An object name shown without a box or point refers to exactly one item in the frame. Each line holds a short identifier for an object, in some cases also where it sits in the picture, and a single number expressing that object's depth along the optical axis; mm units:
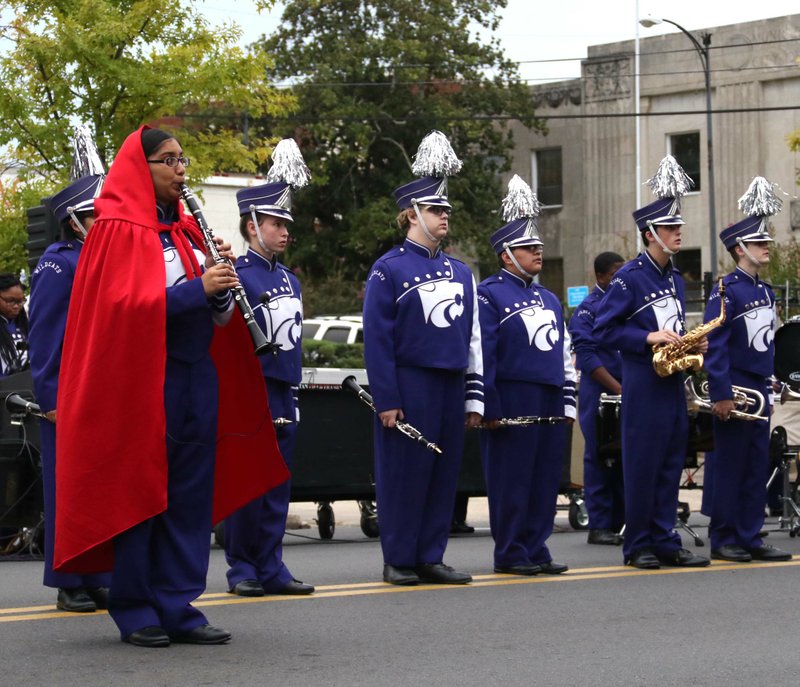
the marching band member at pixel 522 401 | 10438
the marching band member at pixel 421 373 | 9688
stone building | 42594
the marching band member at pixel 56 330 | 8430
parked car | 31375
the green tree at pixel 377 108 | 44219
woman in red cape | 7059
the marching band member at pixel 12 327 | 12984
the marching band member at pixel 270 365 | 9445
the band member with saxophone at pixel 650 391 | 10664
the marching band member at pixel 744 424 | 11328
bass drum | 12711
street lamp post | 36312
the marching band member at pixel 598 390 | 13477
